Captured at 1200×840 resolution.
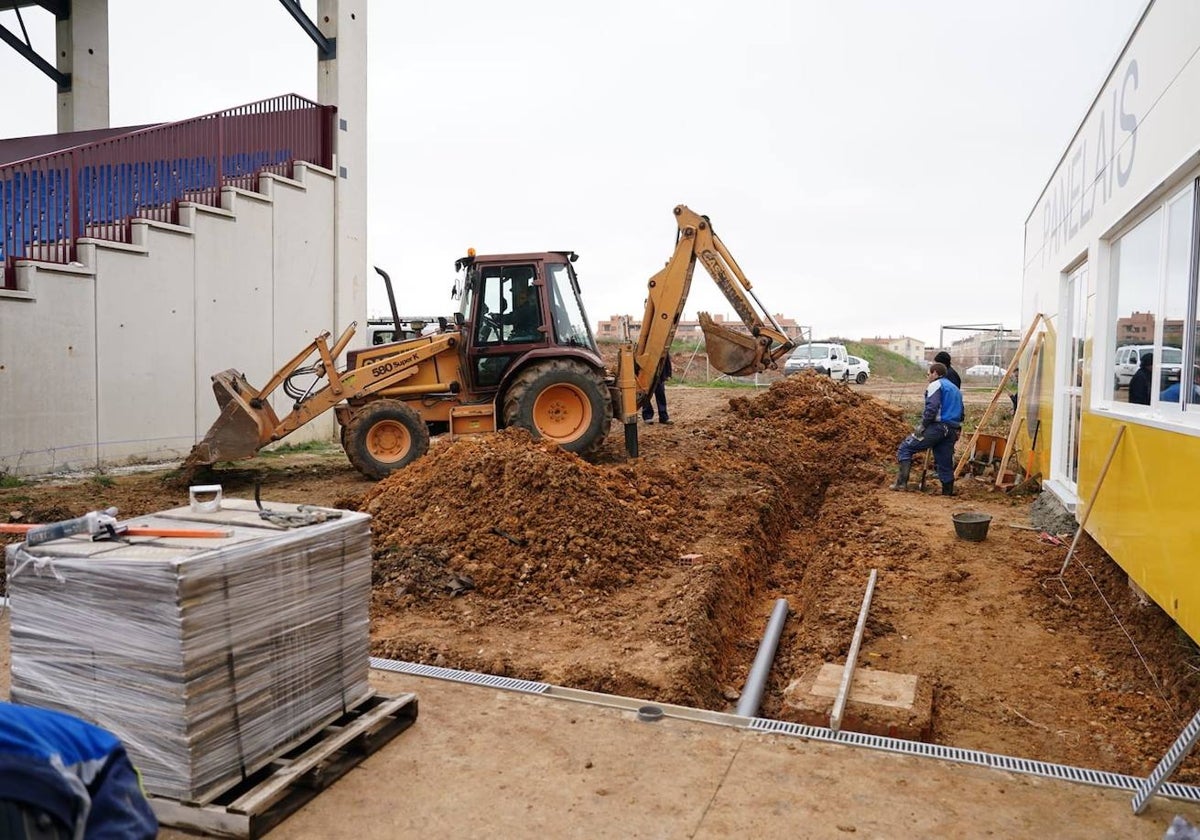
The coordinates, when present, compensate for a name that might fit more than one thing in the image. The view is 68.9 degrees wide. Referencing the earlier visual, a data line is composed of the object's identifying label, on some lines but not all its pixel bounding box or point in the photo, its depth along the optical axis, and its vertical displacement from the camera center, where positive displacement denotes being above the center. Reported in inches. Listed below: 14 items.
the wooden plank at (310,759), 118.3 -57.7
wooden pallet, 116.4 -59.9
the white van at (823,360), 1187.9 +24.3
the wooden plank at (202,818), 115.2 -60.1
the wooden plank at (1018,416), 425.7 -17.8
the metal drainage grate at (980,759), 132.1 -61.1
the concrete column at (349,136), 613.0 +167.9
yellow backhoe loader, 406.0 -6.1
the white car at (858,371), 1302.9 +10.5
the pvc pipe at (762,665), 189.2 -70.9
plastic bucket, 321.7 -54.6
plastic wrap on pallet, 115.3 -38.6
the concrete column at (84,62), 652.1 +228.5
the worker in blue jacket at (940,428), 410.6 -23.0
